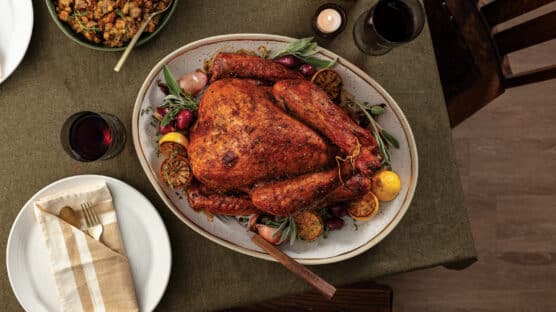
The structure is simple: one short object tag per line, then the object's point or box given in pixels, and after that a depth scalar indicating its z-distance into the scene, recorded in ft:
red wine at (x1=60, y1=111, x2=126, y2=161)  3.31
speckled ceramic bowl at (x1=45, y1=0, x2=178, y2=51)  3.51
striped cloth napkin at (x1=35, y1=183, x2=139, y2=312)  3.45
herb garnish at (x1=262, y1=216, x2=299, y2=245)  3.67
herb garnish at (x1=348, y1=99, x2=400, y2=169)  3.76
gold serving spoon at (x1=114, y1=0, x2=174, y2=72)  3.41
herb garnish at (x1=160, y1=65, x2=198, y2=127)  3.59
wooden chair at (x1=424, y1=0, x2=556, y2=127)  4.13
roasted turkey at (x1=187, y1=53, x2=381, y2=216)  3.40
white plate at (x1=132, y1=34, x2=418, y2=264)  3.64
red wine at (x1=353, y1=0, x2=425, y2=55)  3.56
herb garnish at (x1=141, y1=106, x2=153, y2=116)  3.64
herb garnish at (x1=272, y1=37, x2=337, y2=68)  3.68
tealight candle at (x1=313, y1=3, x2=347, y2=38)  3.79
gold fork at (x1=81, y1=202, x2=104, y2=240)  3.52
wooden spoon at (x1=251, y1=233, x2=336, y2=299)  3.52
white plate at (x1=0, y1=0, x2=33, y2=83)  3.59
